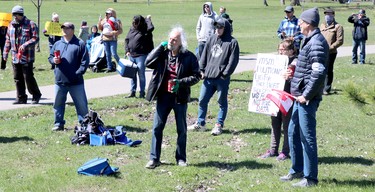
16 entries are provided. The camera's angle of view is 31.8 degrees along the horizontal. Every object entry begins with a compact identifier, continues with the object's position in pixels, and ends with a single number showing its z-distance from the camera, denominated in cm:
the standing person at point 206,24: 1639
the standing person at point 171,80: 858
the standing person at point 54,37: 2066
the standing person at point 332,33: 1488
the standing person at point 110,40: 1814
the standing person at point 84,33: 2189
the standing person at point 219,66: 1083
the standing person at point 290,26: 1495
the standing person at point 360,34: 2142
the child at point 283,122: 905
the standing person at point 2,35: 2036
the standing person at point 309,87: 748
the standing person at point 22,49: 1326
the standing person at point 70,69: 1093
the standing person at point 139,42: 1430
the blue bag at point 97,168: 836
